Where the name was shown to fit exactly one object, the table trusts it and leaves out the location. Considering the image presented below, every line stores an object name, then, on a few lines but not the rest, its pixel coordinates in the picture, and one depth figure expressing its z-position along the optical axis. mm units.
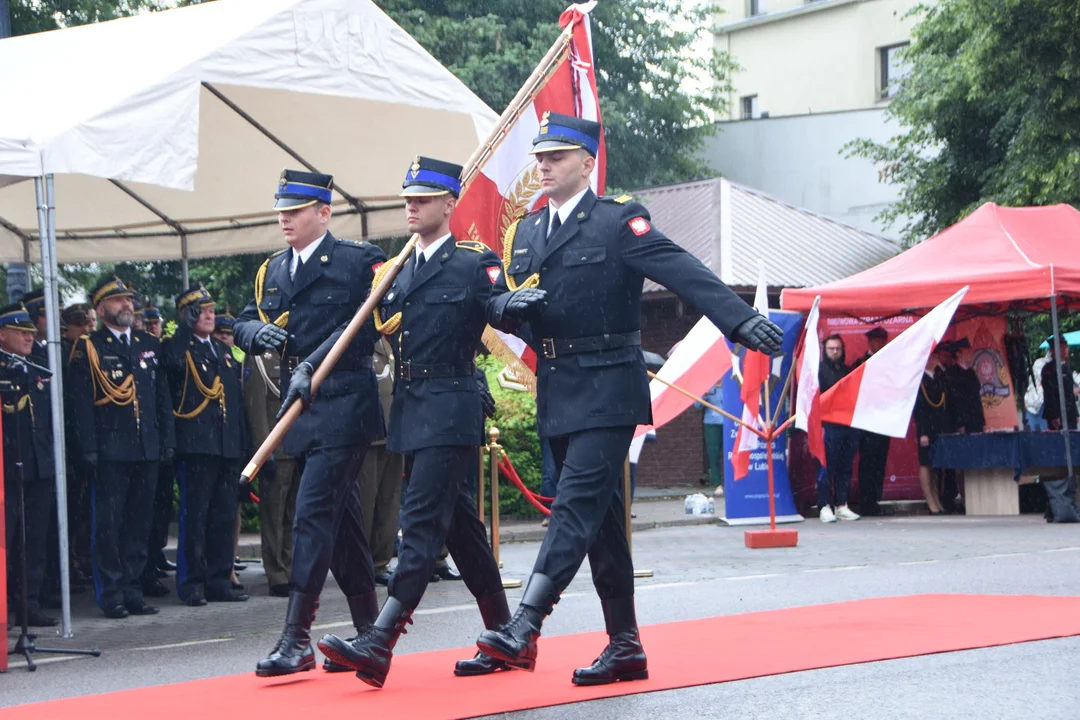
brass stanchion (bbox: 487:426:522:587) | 11242
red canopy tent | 16281
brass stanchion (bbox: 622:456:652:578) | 9800
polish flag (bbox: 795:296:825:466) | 15141
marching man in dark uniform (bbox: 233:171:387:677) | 6742
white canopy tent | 8797
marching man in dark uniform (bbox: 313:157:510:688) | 6406
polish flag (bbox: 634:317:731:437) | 13680
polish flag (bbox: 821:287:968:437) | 14484
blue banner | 17250
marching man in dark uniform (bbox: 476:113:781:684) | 6043
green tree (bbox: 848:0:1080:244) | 23984
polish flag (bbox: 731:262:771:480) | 14922
